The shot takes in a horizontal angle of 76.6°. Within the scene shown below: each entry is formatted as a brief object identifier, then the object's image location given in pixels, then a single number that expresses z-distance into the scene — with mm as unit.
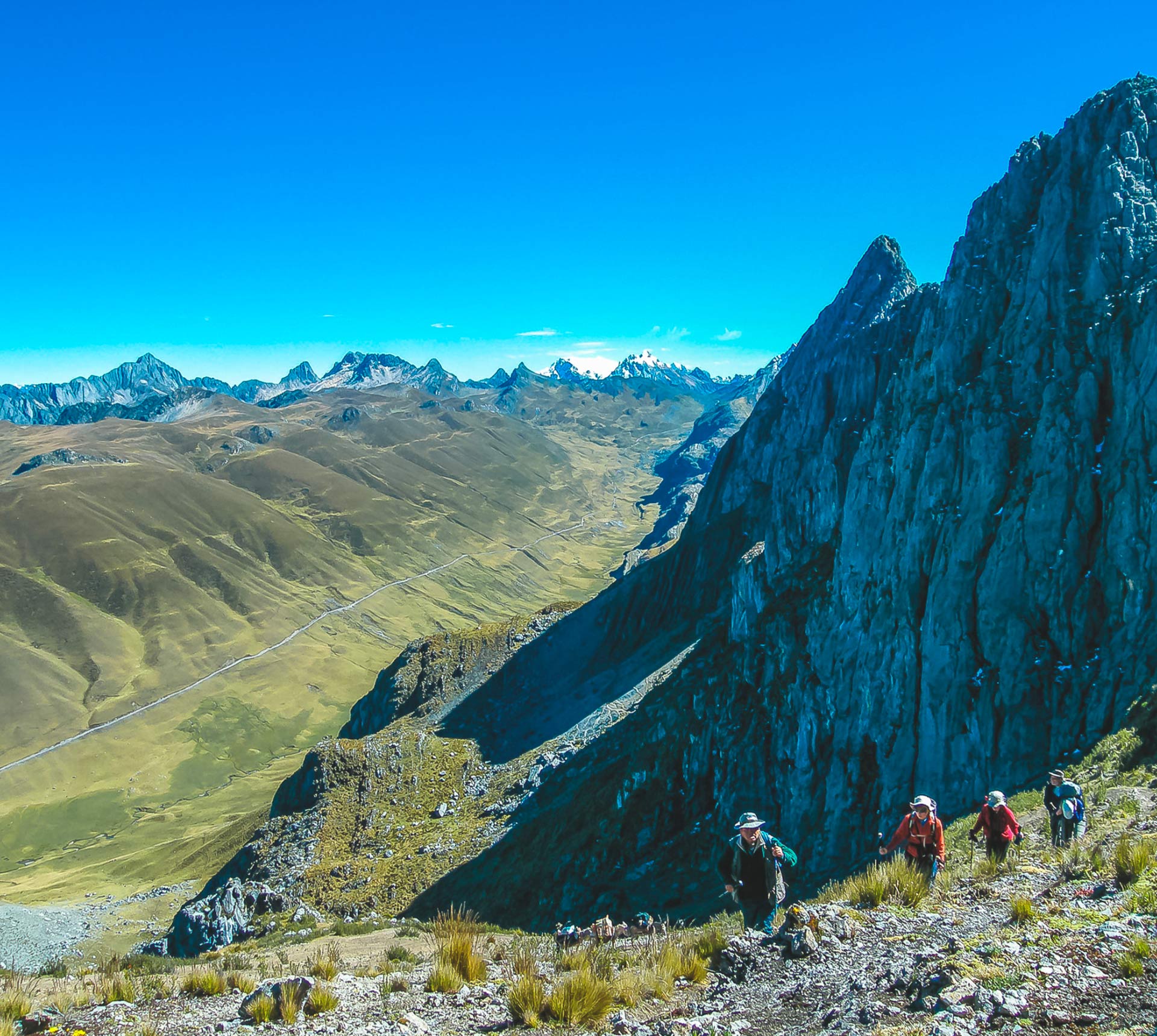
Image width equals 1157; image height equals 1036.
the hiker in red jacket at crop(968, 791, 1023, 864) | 15711
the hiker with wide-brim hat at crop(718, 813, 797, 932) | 13867
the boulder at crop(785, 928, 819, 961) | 11922
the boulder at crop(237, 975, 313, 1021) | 11891
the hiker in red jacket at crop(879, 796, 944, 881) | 14766
